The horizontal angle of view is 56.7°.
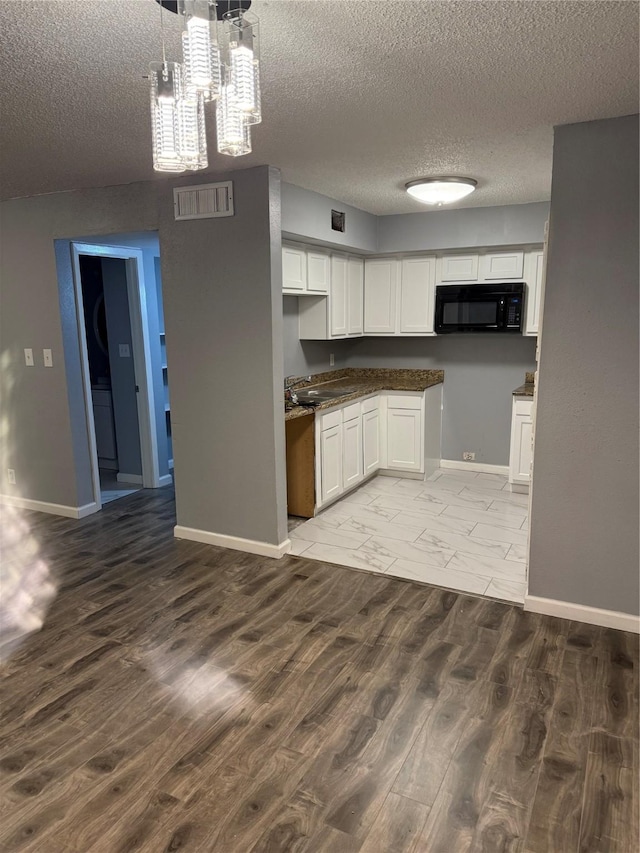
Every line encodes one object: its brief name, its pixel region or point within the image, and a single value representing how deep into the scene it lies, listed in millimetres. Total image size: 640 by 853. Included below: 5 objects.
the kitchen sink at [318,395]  4727
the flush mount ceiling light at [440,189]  3715
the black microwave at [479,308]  5055
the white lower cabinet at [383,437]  4746
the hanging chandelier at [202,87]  1403
